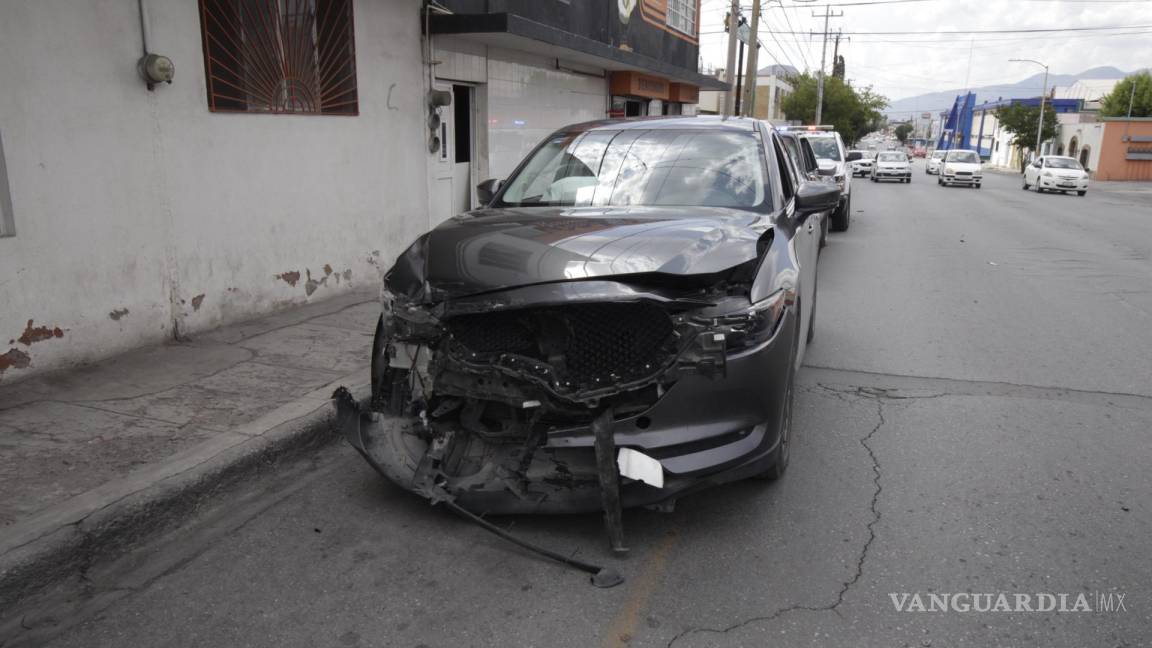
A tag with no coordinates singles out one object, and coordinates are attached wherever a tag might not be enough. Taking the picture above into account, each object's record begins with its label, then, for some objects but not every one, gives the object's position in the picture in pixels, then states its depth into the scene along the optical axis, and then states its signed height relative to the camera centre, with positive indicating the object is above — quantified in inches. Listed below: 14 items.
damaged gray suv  130.8 -36.6
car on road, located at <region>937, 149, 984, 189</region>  1341.0 -38.9
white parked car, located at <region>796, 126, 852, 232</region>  599.8 -14.0
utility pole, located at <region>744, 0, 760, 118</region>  1098.1 +111.6
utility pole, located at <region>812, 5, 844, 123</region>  2239.2 +143.5
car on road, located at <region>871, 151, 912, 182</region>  1428.4 -41.7
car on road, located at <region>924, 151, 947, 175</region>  1755.7 -42.9
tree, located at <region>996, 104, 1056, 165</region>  2453.2 +70.6
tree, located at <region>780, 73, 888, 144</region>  2566.4 +121.5
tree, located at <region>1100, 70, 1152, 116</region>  2229.3 +135.1
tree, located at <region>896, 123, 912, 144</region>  6579.7 +98.2
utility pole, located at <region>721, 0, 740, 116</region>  1021.2 +128.0
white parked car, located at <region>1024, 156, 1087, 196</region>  1247.5 -44.2
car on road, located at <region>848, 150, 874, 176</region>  1560.0 -44.0
